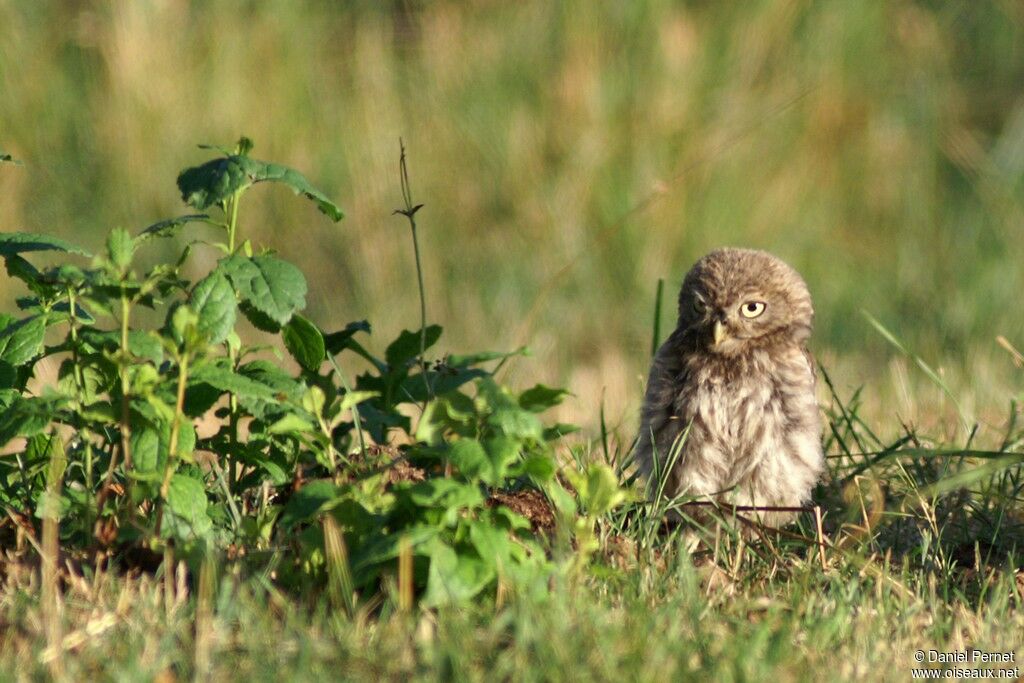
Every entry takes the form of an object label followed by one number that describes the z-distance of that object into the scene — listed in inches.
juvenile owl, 333.7
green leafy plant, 241.8
